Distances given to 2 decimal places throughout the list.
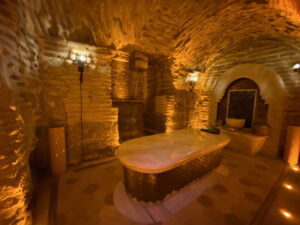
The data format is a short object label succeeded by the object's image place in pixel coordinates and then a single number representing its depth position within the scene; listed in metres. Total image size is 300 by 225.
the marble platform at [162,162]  1.80
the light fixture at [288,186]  2.47
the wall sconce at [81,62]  2.91
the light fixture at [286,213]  1.83
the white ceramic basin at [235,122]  4.45
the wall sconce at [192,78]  5.20
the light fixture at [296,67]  3.37
